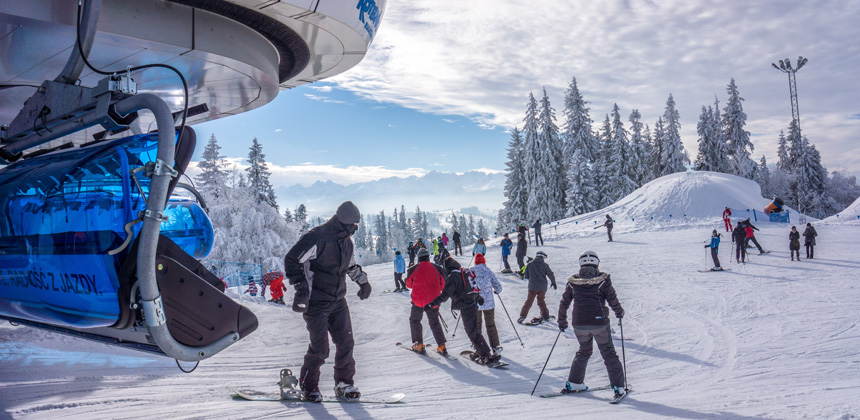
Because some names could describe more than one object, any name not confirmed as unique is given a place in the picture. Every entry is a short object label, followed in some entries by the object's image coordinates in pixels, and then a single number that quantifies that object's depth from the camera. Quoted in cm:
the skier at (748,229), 1967
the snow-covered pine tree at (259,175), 4059
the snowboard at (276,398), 577
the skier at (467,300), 792
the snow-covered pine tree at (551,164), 4781
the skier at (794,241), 1925
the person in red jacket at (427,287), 811
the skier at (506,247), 1955
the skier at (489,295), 835
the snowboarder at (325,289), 536
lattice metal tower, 5484
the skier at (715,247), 1789
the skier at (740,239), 1894
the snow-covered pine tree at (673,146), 5634
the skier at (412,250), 2248
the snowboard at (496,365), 787
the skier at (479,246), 1921
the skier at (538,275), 1070
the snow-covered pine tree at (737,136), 5594
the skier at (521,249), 2001
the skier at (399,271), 1777
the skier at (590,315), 614
